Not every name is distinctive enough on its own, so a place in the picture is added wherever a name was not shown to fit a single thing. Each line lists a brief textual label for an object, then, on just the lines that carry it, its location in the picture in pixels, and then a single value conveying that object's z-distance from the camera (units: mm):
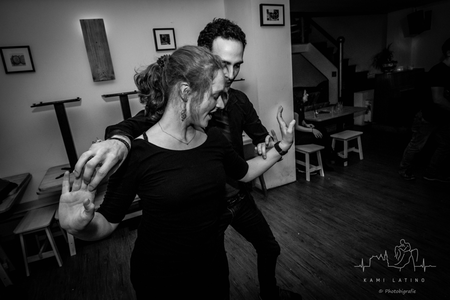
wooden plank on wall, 2838
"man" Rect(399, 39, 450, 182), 2920
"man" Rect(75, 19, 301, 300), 1363
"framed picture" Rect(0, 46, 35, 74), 2598
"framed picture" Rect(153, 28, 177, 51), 3170
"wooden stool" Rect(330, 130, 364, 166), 4033
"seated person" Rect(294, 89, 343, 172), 3793
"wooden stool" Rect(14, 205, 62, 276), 2291
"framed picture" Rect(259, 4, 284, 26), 3075
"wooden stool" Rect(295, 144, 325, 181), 3644
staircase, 6672
